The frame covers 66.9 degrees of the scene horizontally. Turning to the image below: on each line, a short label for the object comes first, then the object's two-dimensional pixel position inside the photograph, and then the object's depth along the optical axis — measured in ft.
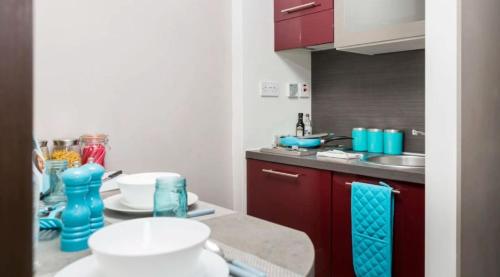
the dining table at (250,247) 2.29
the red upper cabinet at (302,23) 7.54
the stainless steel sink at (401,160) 7.06
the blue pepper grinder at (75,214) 2.57
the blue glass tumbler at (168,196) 2.77
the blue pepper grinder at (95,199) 2.82
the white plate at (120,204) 3.31
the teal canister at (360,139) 7.86
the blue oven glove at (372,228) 5.66
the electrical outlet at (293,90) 8.80
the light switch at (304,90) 9.03
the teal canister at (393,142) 7.39
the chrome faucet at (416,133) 6.88
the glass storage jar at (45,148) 4.83
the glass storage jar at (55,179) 3.98
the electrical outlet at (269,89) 8.29
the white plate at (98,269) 1.99
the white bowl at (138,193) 3.35
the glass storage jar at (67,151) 4.80
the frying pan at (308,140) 7.88
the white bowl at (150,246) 1.73
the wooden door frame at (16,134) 0.73
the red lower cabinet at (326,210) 5.55
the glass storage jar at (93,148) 5.47
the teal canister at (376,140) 7.59
